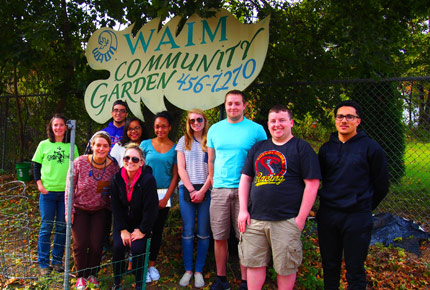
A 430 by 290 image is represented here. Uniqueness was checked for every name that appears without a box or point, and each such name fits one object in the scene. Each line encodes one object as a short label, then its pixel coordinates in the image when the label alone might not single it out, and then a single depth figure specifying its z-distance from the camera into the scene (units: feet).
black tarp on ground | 14.40
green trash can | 22.98
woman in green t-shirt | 11.57
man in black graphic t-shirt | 8.45
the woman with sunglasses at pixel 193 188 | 10.91
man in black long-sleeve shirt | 8.40
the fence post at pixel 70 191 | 7.57
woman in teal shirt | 11.35
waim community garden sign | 12.64
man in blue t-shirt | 9.94
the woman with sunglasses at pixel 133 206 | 9.95
